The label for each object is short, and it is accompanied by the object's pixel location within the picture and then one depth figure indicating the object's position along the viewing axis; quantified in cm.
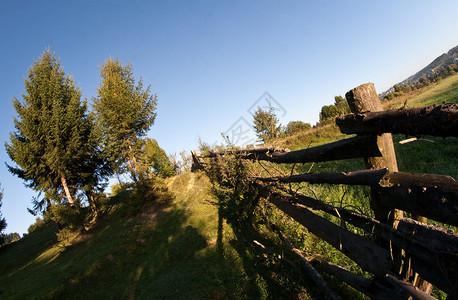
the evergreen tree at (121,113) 1722
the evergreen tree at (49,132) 1229
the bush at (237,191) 537
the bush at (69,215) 1149
